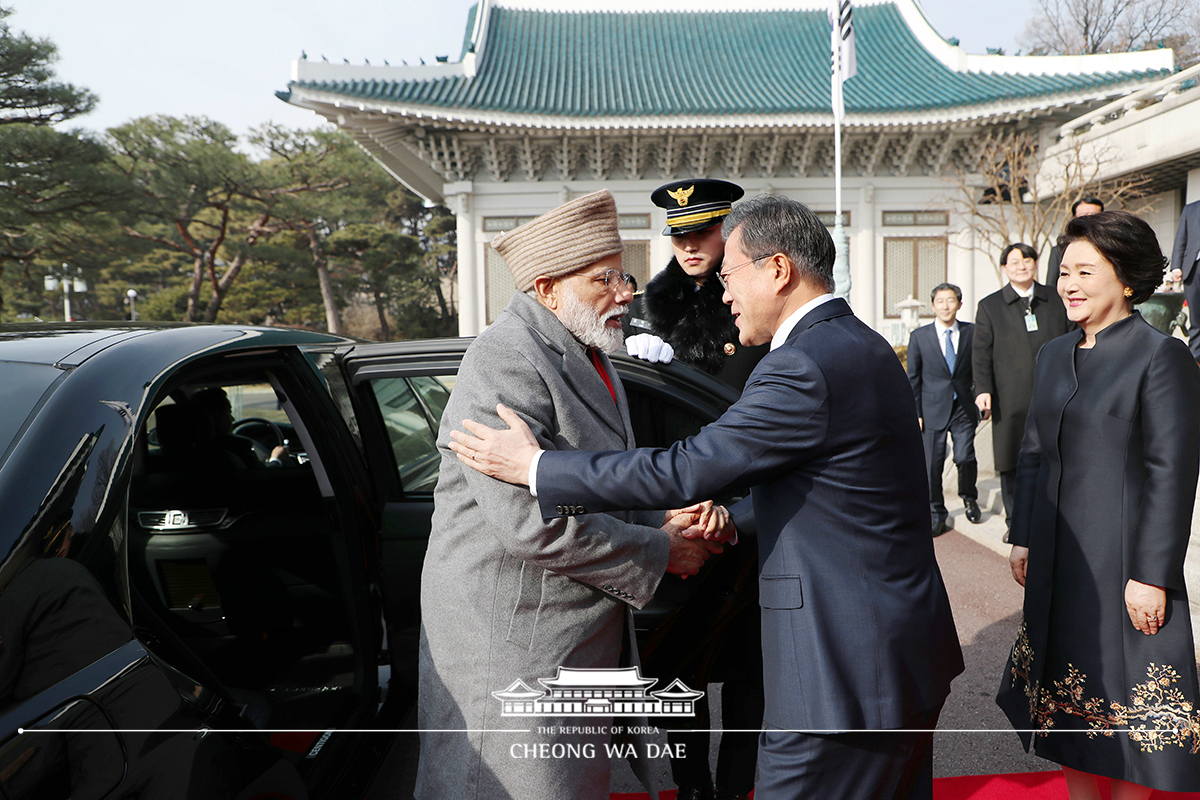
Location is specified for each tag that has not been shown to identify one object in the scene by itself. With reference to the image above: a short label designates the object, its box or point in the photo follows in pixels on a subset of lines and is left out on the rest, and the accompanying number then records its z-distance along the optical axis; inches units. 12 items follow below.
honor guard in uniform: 76.2
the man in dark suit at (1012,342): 178.7
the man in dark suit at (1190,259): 192.1
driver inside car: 99.0
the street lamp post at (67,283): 898.1
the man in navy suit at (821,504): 49.0
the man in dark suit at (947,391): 208.7
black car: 40.9
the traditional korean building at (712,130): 480.1
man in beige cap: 54.1
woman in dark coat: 66.6
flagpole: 421.4
